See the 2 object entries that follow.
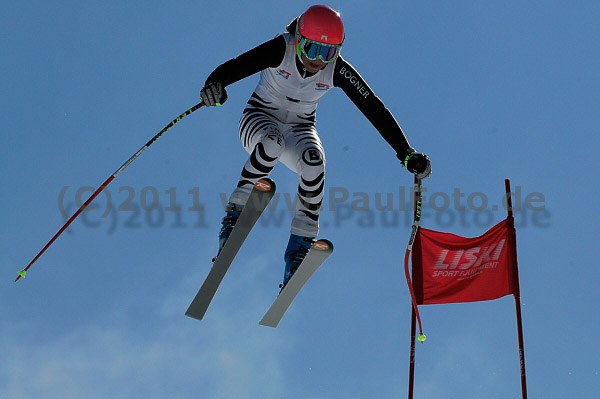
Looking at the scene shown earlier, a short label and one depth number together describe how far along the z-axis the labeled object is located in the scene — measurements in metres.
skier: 18.00
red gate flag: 27.20
